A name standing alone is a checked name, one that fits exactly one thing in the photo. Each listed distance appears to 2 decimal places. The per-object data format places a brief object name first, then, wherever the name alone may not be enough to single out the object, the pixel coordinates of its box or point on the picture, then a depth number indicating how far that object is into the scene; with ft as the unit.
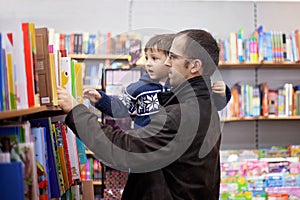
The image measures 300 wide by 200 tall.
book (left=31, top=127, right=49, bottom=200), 4.91
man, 5.08
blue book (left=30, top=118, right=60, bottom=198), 5.49
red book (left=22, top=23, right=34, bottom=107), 4.51
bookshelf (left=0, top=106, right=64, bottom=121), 3.73
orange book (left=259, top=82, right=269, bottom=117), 14.62
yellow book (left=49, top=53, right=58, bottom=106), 5.18
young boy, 7.38
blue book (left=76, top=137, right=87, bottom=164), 7.73
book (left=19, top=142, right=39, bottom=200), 4.23
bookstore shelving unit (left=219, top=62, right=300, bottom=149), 15.78
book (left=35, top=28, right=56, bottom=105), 5.04
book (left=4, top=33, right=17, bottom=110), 4.04
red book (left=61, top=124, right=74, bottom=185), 6.34
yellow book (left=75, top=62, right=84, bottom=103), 6.93
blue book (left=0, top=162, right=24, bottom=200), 3.85
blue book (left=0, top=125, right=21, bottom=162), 4.05
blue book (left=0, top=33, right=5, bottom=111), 3.85
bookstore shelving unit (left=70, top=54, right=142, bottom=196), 12.82
